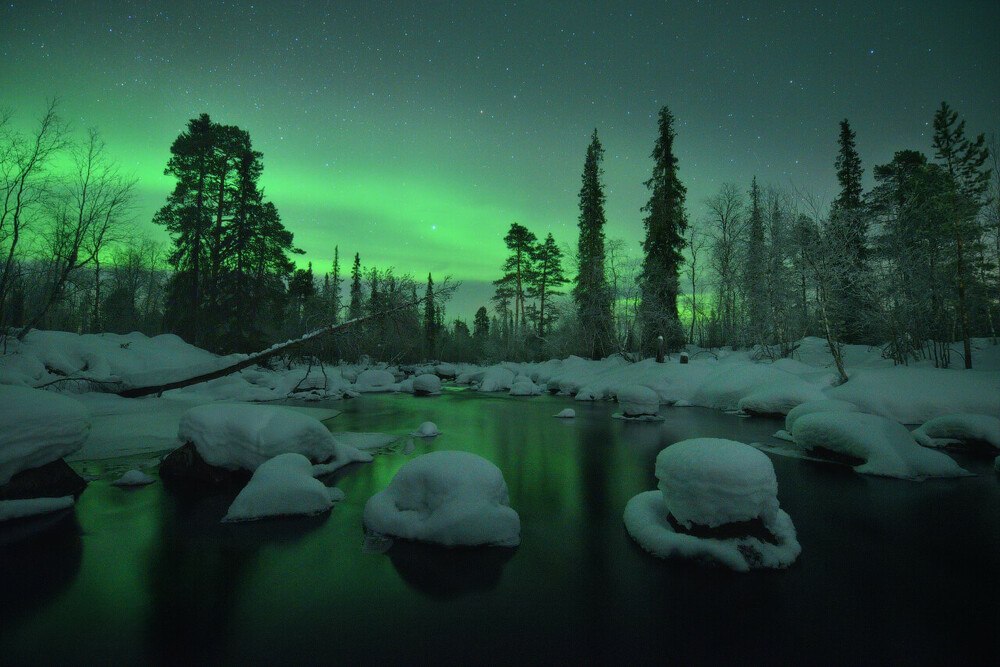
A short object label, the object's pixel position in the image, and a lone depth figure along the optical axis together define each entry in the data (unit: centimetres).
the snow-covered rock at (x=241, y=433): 593
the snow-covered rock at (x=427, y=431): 1034
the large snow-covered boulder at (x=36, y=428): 456
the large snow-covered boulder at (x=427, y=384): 2320
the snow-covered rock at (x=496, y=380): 2625
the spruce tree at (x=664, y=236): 2495
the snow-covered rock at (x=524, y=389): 2377
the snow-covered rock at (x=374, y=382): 2567
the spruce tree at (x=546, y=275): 3859
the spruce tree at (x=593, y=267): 2609
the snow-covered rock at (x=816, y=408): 969
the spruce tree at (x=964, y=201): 1479
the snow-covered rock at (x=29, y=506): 452
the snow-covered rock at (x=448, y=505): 406
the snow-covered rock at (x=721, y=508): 370
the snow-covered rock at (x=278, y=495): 482
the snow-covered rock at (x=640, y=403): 1392
